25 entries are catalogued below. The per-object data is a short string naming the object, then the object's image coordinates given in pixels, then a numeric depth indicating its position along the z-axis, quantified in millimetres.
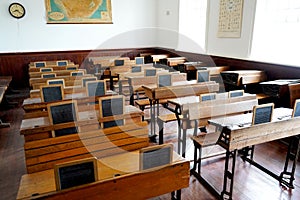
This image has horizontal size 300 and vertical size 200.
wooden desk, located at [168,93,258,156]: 2752
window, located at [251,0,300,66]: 4258
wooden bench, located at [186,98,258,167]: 2660
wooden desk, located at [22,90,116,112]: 2982
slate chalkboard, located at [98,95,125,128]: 2410
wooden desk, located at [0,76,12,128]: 4240
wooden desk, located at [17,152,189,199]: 1543
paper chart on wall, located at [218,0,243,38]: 5070
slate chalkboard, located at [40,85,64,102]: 3119
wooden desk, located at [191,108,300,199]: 2158
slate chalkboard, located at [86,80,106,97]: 3327
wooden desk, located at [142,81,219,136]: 3432
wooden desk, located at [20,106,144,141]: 2138
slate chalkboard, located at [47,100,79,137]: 2205
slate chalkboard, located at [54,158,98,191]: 1441
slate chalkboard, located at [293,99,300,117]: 2490
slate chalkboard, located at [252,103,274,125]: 2268
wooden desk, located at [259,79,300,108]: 3704
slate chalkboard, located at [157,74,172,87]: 3781
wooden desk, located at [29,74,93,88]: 4302
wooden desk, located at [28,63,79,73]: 5570
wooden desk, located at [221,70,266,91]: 4395
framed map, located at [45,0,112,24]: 7457
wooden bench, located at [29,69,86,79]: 4863
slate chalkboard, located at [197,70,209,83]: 4394
